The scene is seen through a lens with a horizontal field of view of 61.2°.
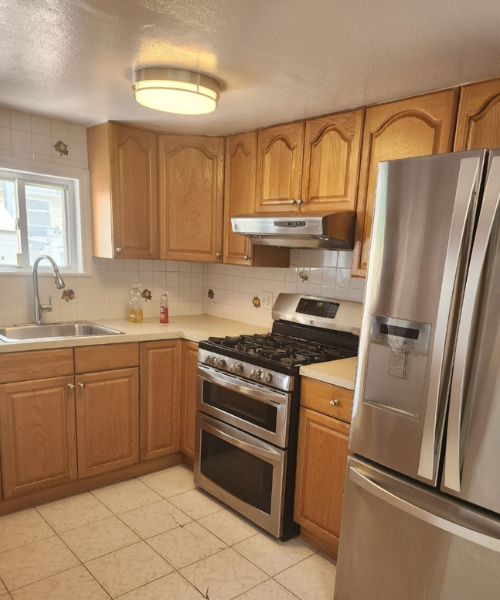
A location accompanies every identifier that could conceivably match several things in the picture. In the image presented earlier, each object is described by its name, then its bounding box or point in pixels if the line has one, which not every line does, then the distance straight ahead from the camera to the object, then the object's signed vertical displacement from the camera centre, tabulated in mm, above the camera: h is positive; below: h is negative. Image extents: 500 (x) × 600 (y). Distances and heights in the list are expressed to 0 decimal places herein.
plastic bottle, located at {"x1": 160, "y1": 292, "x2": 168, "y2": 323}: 2916 -487
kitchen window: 2584 +90
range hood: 2027 +88
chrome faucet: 2498 -294
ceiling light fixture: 1718 +628
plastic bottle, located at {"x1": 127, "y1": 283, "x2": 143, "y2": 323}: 2896 -464
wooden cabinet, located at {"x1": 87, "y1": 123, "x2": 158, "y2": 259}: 2588 +309
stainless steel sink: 2529 -584
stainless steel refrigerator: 1216 -419
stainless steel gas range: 1996 -801
